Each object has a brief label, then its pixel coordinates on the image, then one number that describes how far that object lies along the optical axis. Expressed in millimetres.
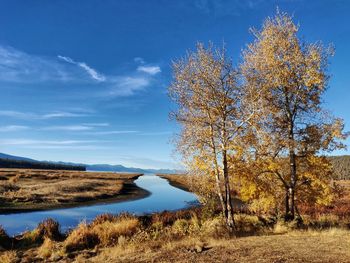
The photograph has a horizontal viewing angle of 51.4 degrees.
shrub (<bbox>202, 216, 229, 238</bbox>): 19852
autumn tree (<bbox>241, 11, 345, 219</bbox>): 22672
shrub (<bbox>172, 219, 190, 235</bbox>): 23350
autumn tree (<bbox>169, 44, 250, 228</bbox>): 21312
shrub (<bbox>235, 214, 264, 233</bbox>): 22330
